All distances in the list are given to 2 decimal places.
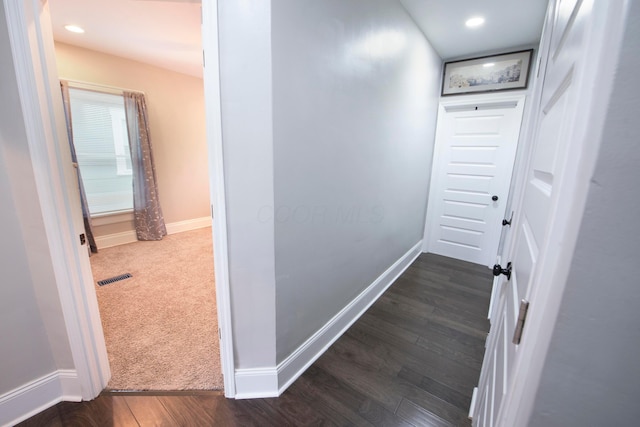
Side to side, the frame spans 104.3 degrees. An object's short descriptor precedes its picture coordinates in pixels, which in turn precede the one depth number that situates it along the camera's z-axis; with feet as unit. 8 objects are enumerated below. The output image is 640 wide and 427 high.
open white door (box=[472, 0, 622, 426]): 1.08
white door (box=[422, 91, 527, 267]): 9.45
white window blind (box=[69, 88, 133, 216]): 10.41
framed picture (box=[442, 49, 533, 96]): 9.12
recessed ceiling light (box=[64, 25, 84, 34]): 8.27
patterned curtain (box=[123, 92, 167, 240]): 11.45
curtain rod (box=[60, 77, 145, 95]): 9.87
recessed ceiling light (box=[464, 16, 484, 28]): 7.35
